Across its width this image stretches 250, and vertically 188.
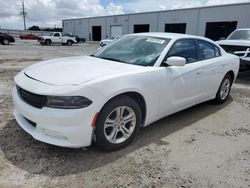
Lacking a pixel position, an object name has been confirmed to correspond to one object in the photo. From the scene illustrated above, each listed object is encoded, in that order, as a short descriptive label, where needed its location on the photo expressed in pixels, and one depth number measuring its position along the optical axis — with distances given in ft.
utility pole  231.55
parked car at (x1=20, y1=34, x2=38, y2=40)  148.66
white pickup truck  96.32
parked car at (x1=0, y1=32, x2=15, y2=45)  81.76
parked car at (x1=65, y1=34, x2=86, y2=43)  109.40
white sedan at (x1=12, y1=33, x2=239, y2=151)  8.59
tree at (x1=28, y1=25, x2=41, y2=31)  282.28
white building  90.22
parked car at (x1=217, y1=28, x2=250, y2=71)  25.45
